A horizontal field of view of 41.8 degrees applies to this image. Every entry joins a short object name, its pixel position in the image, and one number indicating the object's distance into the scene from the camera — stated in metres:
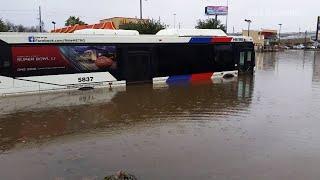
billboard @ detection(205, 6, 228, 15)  87.94
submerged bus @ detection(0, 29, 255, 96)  17.69
